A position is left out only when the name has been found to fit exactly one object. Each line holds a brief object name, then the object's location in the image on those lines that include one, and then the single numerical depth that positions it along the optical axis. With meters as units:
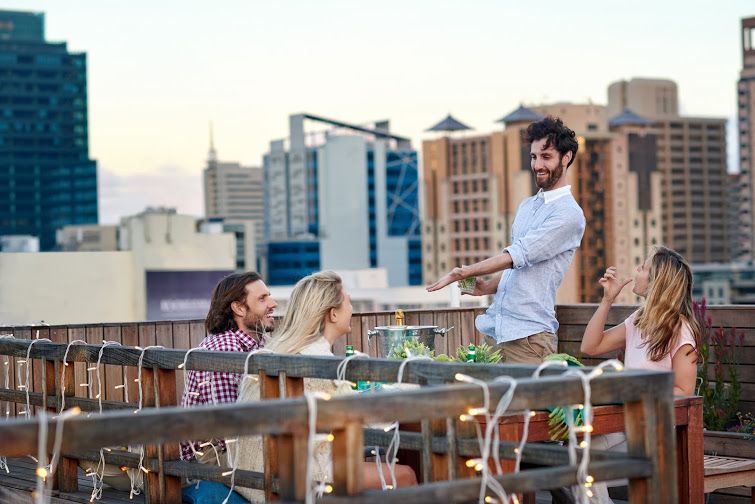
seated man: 3.80
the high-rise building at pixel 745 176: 160.00
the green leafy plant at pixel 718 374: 5.67
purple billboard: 63.16
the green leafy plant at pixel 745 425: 5.44
